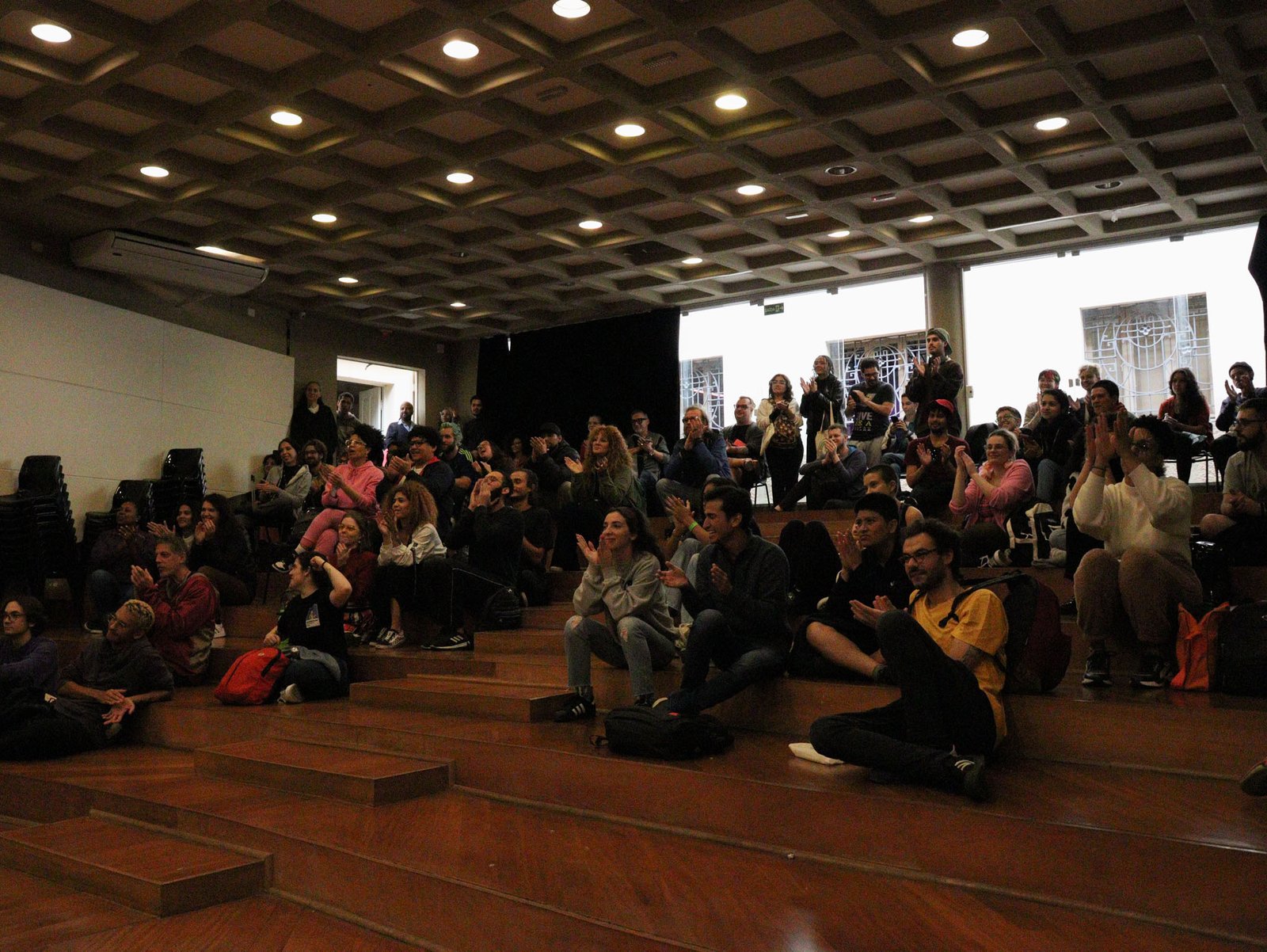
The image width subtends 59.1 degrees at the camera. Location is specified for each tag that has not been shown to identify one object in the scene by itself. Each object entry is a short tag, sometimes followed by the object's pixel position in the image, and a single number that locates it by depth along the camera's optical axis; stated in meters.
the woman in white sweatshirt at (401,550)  6.58
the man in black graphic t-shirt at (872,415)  9.05
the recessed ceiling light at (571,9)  6.14
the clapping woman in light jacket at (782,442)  9.12
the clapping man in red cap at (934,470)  6.68
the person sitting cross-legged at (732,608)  4.32
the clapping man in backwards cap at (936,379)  8.53
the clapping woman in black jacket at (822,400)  9.48
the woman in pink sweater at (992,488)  5.86
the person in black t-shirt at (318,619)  5.92
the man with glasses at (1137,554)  4.19
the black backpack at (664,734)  3.92
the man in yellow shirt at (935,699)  3.42
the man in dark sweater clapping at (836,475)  7.90
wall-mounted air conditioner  9.52
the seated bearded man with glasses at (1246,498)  4.89
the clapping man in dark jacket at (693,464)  8.14
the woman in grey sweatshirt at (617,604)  4.85
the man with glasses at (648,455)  9.34
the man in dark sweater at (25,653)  5.66
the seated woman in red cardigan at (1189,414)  7.80
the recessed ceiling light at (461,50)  6.59
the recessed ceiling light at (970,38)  6.45
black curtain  12.52
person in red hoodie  6.45
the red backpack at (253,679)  5.73
